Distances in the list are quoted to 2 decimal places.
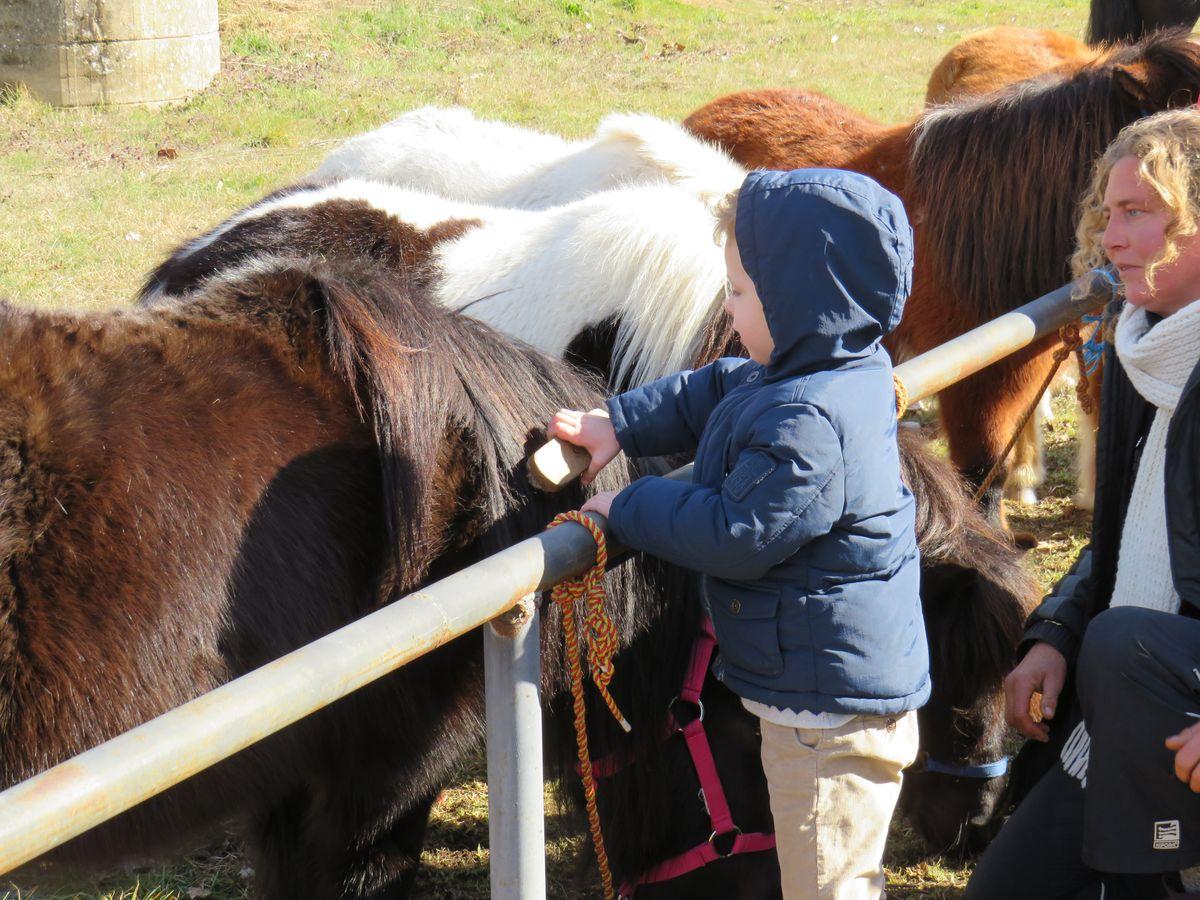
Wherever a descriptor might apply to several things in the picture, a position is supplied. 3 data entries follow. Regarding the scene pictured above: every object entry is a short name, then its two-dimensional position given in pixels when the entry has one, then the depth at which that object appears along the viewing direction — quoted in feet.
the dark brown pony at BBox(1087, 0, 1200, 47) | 19.24
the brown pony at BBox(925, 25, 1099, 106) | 19.72
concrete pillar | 32.86
